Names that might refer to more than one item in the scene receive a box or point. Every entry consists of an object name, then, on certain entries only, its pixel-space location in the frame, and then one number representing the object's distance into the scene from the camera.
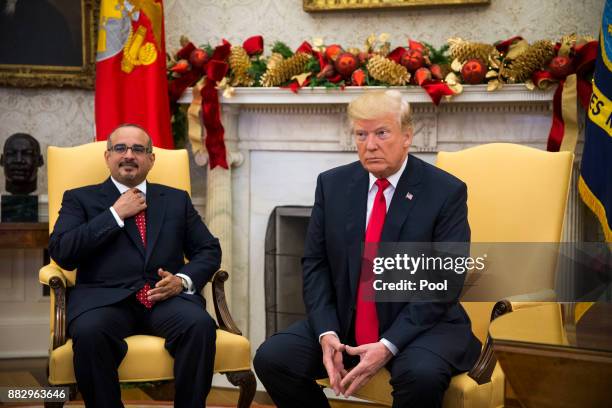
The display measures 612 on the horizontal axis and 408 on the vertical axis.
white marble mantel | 4.20
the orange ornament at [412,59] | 3.99
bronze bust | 4.41
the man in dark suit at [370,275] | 2.66
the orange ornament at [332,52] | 4.15
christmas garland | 3.85
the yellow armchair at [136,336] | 3.05
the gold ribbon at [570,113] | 3.81
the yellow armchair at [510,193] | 3.25
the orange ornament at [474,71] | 3.94
